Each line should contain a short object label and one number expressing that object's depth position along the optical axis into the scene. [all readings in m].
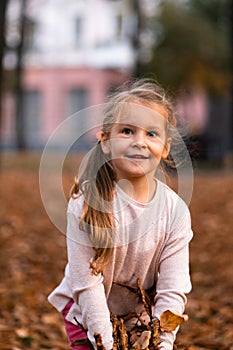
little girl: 2.97
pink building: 46.38
